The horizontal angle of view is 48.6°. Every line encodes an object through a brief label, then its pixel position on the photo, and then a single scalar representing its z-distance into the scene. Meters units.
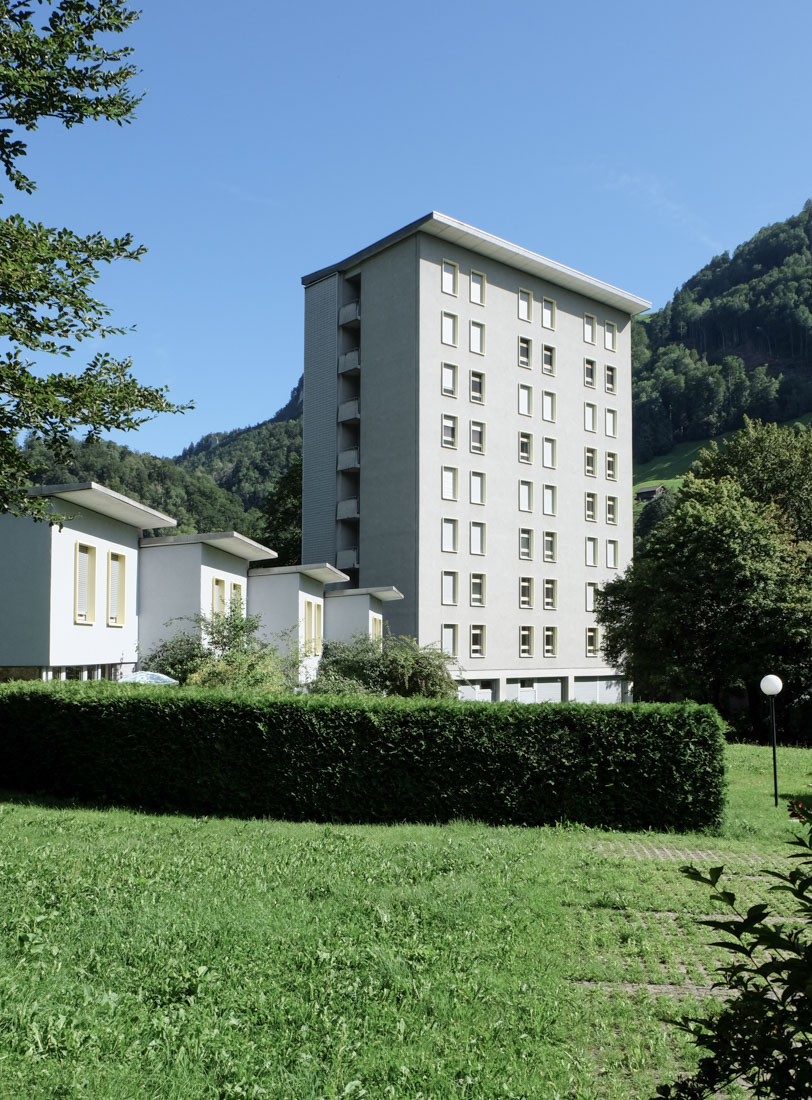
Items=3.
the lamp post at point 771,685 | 18.97
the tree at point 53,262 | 11.62
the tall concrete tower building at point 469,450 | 45.53
